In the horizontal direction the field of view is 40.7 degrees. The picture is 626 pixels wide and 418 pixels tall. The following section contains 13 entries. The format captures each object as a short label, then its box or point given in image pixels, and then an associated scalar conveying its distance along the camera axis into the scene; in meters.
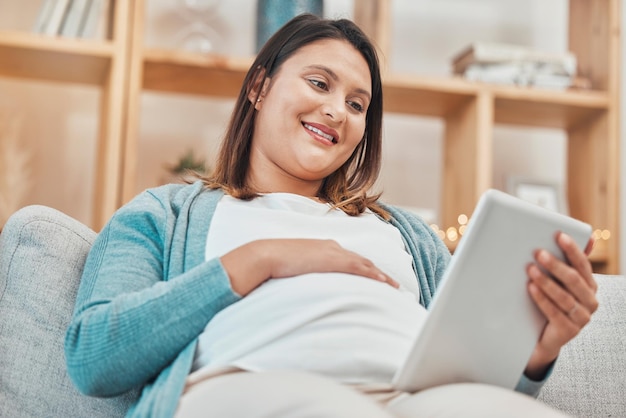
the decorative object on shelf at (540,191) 2.67
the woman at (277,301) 0.98
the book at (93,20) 2.34
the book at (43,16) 2.32
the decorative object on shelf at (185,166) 2.37
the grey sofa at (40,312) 1.20
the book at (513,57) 2.54
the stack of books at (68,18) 2.31
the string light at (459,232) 2.51
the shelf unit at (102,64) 2.24
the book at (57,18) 2.31
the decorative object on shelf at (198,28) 2.48
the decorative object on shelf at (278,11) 2.39
